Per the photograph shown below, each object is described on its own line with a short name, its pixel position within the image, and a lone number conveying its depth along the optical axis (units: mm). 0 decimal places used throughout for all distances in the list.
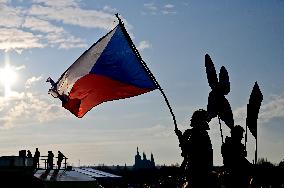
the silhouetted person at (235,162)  6844
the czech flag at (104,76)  9703
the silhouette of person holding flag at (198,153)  6344
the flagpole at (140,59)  9391
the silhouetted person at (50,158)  27723
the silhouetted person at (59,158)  28062
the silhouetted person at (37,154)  26838
